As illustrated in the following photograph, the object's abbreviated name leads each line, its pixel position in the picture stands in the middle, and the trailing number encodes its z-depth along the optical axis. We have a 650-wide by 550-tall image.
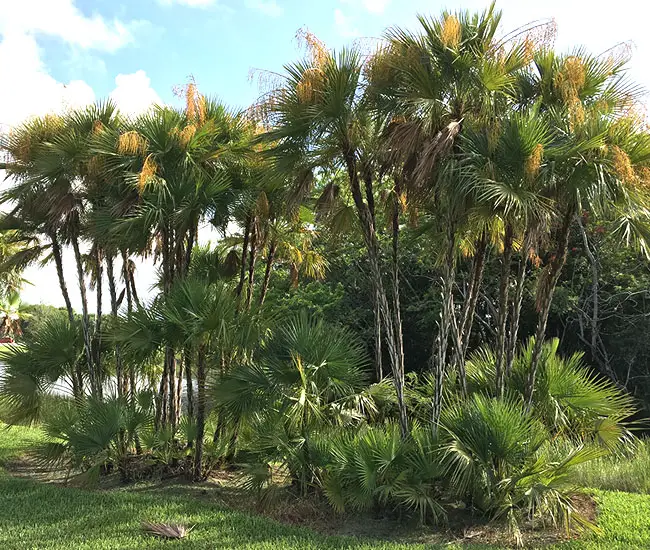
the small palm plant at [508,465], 5.77
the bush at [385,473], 6.00
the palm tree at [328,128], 6.62
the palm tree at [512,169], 5.90
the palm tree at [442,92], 6.33
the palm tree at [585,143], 6.10
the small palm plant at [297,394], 6.77
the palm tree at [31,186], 9.19
